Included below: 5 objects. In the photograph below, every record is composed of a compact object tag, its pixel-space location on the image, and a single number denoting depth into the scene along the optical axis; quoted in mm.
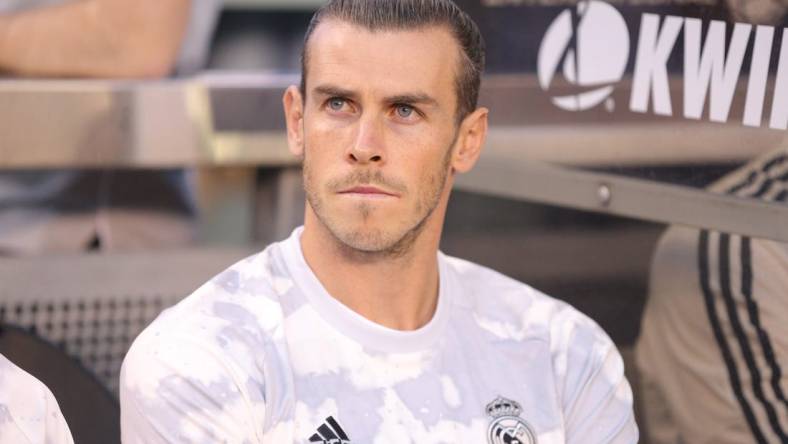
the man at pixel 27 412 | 3242
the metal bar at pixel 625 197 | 4437
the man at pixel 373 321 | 3609
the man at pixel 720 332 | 4570
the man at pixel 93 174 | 5094
